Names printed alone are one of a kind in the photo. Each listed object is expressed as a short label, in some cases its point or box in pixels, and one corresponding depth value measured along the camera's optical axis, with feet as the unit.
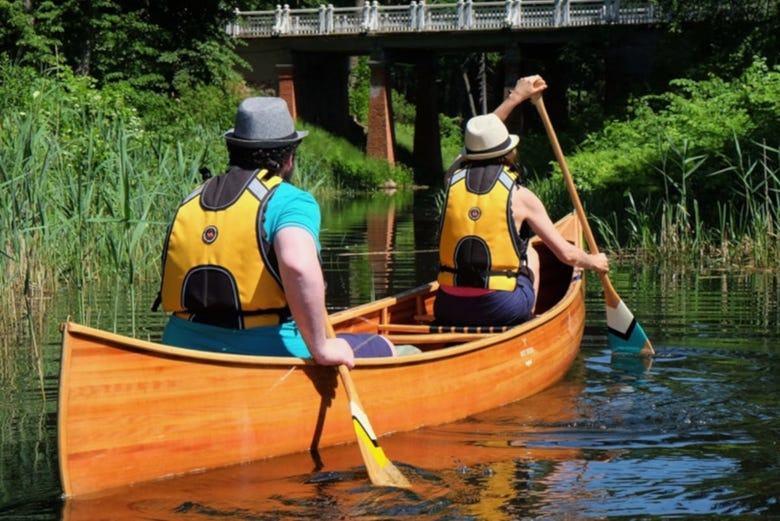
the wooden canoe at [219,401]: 32.18
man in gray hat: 33.74
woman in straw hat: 47.12
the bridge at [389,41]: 231.11
